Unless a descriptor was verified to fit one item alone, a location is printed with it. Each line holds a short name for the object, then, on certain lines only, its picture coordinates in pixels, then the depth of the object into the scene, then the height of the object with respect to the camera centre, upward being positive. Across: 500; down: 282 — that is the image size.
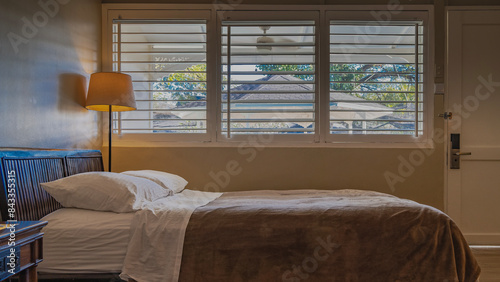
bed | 1.74 -0.50
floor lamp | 2.87 +0.36
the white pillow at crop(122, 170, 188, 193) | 2.58 -0.29
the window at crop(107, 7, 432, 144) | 3.39 +0.55
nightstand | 1.21 -0.38
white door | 3.41 +0.17
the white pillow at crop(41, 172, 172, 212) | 2.04 -0.30
